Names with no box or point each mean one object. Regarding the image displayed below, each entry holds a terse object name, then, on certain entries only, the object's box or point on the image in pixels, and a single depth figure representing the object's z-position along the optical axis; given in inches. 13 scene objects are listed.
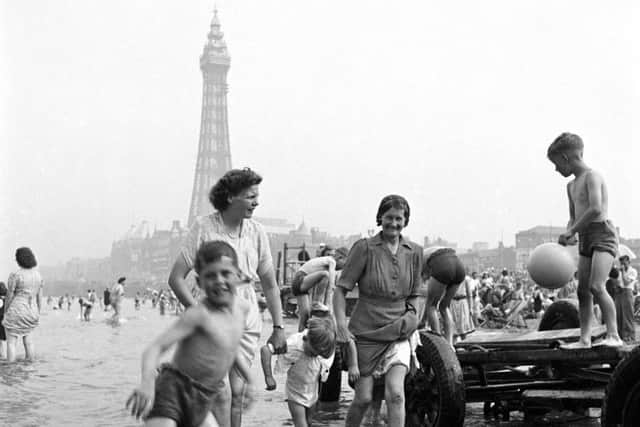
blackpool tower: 5890.8
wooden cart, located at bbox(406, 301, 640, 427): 202.5
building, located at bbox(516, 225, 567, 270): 5310.0
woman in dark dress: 212.7
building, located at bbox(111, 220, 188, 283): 7559.1
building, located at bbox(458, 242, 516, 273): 5436.0
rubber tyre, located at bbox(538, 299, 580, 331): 328.8
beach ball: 271.0
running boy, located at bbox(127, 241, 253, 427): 137.6
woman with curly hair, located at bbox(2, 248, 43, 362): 467.8
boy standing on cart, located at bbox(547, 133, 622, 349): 233.3
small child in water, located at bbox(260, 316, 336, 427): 228.5
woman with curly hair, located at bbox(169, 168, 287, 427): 190.2
